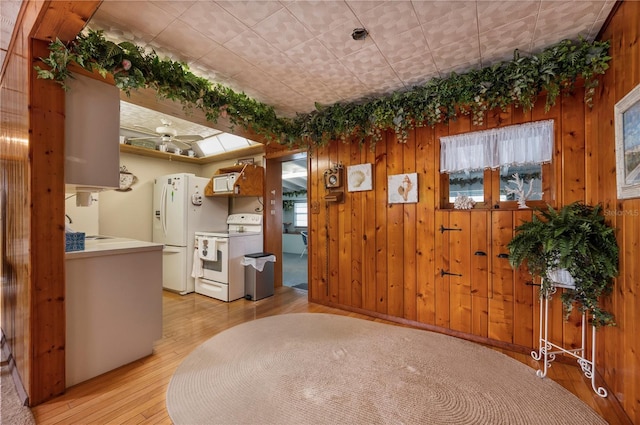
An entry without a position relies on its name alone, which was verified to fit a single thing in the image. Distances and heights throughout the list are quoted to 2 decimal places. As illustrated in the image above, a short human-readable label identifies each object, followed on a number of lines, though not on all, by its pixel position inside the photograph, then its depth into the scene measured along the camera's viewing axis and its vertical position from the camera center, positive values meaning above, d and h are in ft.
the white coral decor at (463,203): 8.71 +0.27
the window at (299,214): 29.71 -0.27
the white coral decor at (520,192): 7.80 +0.57
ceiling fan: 11.27 +3.77
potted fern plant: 5.68 -1.05
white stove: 12.35 -2.48
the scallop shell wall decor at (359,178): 10.85 +1.44
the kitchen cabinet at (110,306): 6.20 -2.45
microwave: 13.60 +1.62
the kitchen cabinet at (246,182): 13.58 +1.63
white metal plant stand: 5.97 -3.78
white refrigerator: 13.61 -0.45
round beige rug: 5.21 -4.13
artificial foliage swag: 5.95 +3.57
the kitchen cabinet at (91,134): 6.18 +1.99
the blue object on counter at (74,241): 6.48 -0.72
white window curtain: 7.56 +2.00
